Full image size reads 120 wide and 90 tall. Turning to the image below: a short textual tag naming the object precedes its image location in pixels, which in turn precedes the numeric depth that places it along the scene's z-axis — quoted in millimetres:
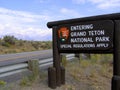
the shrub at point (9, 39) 33094
